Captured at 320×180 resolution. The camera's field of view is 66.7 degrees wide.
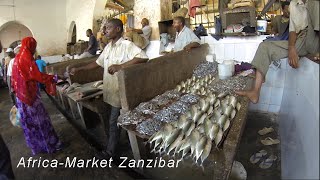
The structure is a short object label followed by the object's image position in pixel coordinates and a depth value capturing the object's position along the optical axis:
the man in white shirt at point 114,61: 3.76
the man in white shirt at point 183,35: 5.78
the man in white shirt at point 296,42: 2.71
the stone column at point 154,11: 7.85
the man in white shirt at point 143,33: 7.72
